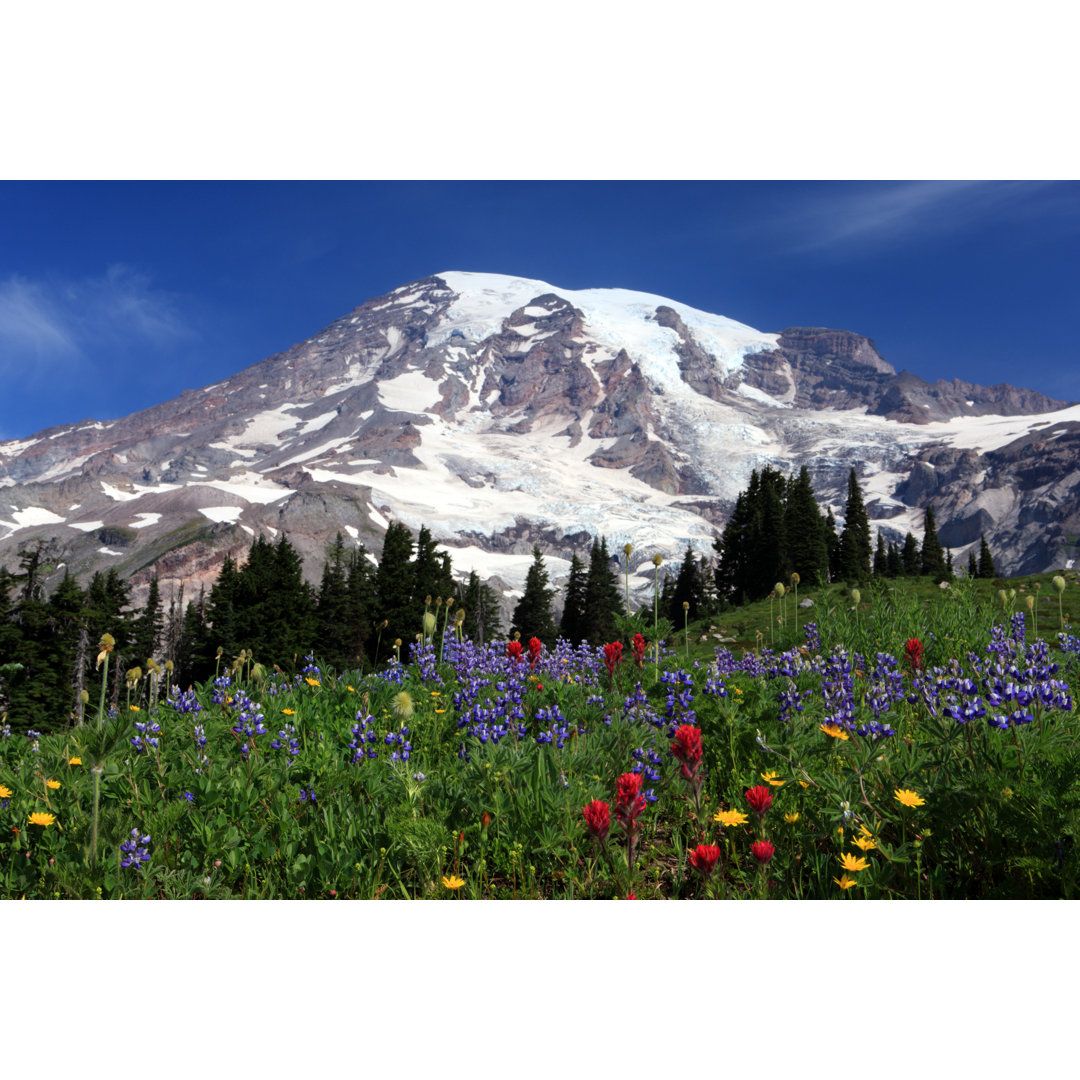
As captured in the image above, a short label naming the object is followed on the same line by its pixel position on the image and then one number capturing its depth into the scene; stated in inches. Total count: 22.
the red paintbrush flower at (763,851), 106.2
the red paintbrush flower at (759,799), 114.0
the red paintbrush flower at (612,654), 200.8
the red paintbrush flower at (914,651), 174.6
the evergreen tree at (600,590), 2458.2
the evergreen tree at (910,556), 3107.8
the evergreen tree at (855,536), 2411.4
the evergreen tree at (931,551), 2960.1
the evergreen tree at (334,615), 2087.8
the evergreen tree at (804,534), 2134.4
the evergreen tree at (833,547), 2420.6
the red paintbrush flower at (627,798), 107.8
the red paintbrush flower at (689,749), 116.6
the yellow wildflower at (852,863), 103.8
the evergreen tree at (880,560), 3170.5
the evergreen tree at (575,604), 2549.2
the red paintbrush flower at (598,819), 108.4
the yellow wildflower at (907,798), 115.2
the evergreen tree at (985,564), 2826.8
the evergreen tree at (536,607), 2439.6
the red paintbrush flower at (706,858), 102.1
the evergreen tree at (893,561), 3244.6
